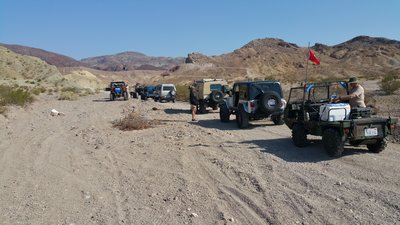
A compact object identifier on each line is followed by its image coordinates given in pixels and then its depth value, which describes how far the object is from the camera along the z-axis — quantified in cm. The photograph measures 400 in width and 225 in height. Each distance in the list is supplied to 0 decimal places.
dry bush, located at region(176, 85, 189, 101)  3827
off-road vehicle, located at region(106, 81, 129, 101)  3763
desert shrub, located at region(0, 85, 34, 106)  2431
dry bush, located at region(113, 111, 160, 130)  1497
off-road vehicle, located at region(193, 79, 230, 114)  2150
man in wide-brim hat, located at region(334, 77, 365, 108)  965
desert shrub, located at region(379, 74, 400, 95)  2416
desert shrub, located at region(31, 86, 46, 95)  4305
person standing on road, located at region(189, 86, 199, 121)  2158
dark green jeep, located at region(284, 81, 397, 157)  878
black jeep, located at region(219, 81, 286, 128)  1486
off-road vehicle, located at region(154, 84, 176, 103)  3344
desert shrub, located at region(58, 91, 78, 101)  3953
